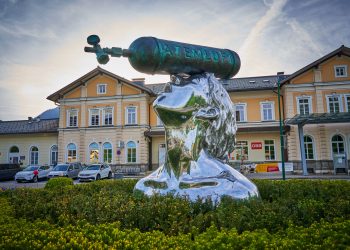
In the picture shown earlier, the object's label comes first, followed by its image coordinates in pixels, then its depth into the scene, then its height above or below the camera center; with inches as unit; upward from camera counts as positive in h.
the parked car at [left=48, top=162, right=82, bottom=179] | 967.0 -43.6
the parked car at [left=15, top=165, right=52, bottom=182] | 961.5 -51.6
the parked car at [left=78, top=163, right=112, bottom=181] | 913.5 -48.6
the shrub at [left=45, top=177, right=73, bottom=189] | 441.4 -36.3
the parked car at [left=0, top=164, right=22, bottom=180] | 1058.1 -43.5
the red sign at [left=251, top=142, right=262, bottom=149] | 1146.7 +31.6
